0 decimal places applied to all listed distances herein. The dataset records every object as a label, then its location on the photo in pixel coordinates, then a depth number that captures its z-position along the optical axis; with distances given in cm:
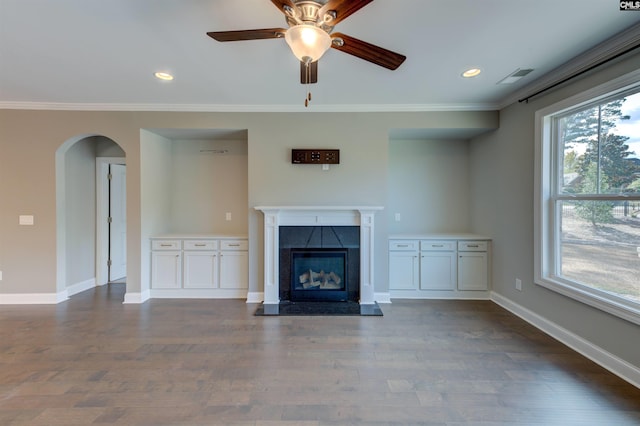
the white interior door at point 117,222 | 480
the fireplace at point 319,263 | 387
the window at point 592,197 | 228
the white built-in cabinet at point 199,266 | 405
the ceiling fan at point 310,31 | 154
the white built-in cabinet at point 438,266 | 404
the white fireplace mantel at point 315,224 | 380
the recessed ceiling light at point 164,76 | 287
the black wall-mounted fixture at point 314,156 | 385
